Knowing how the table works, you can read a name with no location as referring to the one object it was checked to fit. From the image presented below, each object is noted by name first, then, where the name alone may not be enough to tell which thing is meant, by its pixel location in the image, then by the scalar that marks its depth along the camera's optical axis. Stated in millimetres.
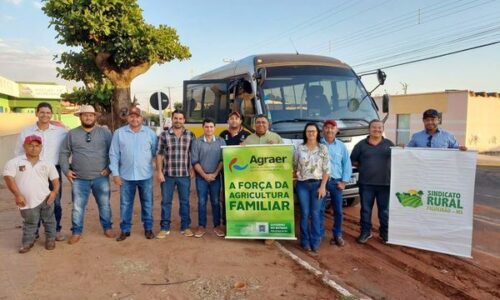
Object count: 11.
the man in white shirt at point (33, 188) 5074
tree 12289
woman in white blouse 5141
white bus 6429
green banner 5488
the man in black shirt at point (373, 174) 5480
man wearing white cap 5426
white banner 5039
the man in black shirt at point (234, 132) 5902
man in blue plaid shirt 5590
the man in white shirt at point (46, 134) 5363
